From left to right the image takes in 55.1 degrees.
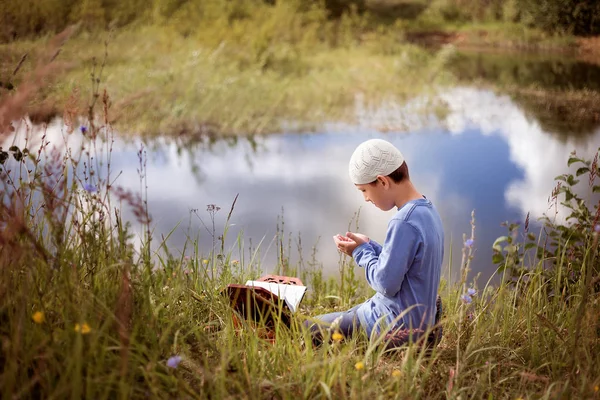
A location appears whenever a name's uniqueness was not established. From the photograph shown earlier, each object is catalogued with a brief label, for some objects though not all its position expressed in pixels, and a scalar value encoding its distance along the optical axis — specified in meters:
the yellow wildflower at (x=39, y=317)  1.10
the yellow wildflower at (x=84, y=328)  1.12
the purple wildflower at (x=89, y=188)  1.39
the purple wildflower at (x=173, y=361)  1.12
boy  1.63
